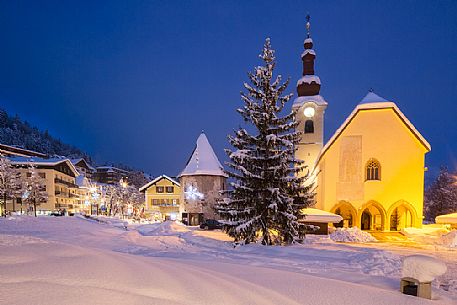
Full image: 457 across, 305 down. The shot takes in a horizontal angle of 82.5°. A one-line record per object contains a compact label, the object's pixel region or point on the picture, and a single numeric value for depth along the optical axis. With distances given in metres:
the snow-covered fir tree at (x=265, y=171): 13.83
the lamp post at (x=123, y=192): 56.38
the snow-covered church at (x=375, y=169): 23.62
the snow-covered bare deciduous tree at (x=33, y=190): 40.88
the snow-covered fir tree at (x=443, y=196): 39.84
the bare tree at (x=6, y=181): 33.47
